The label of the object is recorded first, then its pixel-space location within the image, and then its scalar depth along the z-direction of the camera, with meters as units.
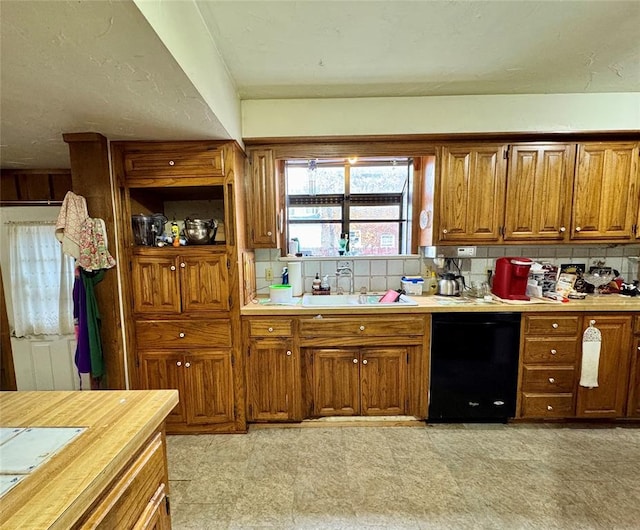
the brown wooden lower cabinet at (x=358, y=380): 2.22
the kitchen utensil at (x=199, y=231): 2.15
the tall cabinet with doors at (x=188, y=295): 2.02
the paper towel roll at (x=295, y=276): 2.58
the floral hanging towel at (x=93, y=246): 1.86
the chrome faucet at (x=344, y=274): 2.70
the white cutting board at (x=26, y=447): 0.66
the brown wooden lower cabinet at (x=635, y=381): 2.16
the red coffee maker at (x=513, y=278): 2.27
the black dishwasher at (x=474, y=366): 2.17
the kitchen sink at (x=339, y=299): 2.51
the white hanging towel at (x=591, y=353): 2.14
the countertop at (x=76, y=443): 0.57
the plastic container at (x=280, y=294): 2.30
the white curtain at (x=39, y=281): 2.43
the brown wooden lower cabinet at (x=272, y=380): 2.19
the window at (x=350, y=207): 2.79
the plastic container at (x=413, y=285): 2.56
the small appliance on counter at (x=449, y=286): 2.51
